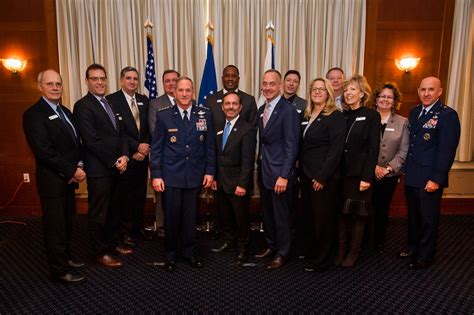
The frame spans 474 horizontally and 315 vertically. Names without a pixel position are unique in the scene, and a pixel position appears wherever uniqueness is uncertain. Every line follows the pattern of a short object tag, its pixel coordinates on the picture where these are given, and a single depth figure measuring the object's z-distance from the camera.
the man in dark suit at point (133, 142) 3.48
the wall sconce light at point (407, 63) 4.68
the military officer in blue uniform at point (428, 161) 2.89
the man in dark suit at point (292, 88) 3.81
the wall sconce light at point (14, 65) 4.48
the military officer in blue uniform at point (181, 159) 2.93
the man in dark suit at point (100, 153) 2.98
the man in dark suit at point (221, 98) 3.62
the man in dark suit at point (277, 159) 2.91
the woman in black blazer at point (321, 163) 2.82
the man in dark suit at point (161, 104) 3.68
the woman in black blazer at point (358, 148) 2.86
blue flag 4.60
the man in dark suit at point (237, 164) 3.06
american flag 4.55
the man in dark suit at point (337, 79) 3.79
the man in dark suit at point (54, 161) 2.63
